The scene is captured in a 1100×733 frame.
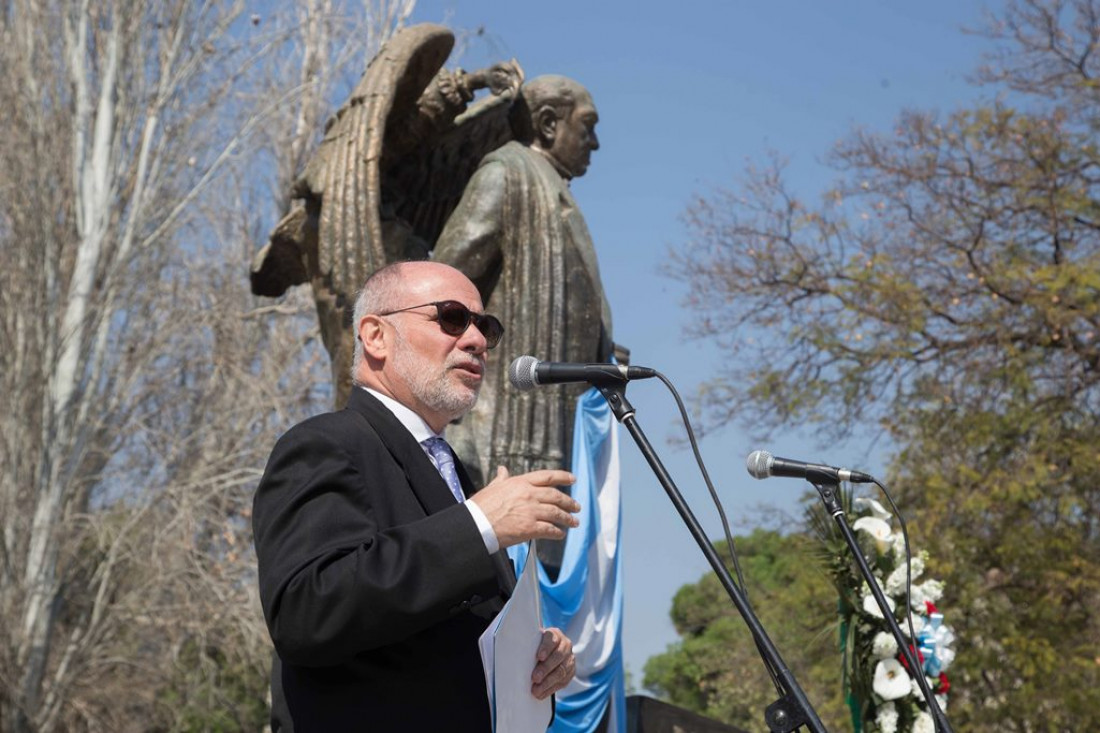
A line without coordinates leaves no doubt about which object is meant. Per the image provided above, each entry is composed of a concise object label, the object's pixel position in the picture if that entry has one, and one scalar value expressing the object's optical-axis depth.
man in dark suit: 2.35
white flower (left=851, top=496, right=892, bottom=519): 6.46
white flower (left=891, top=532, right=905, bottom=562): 6.36
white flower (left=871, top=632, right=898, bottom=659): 6.05
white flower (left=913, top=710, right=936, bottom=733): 6.01
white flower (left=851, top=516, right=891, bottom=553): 6.24
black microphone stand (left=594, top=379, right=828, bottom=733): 2.72
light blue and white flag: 4.72
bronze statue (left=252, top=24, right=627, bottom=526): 5.05
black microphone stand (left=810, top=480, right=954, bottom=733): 3.22
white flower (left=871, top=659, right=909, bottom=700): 6.02
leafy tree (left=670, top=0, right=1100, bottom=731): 14.46
